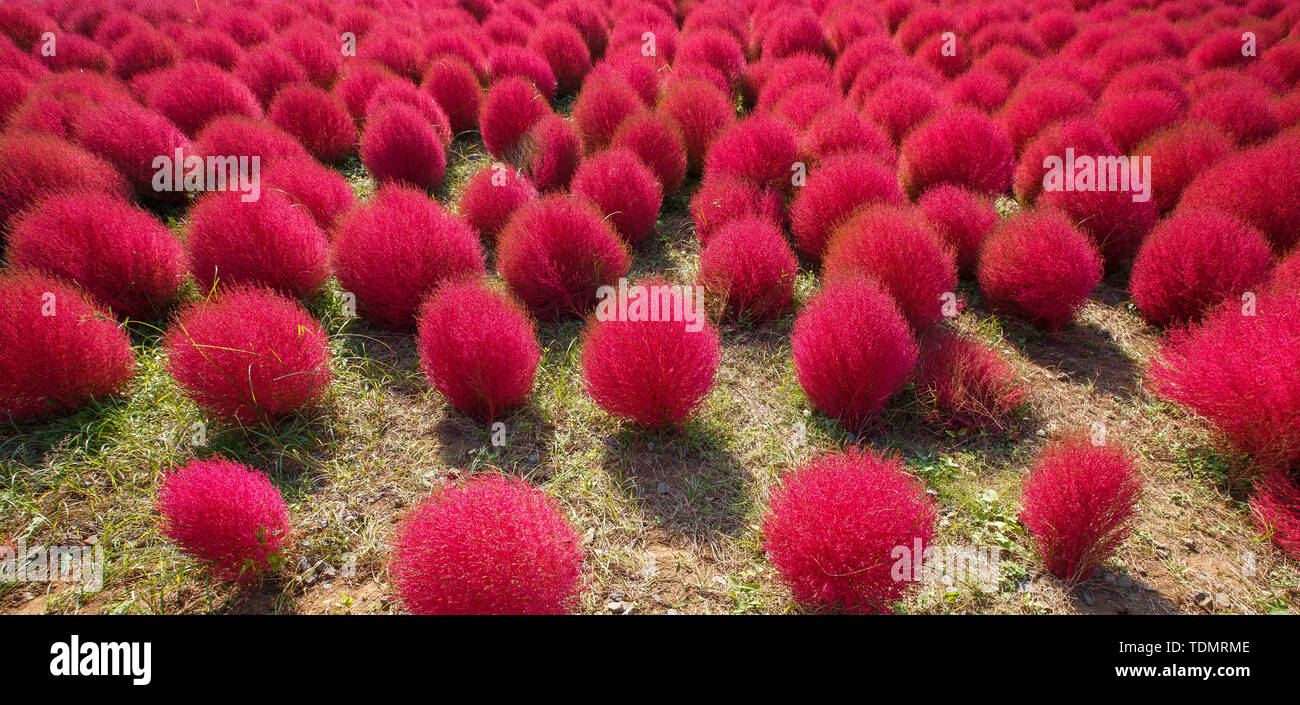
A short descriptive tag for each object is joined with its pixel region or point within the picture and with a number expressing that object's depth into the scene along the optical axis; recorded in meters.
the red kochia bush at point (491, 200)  4.16
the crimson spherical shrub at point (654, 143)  4.60
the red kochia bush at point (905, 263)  3.24
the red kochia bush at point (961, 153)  4.43
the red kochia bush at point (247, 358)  2.62
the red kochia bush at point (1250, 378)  2.47
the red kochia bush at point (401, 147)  4.55
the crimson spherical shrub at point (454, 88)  5.69
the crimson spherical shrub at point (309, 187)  3.88
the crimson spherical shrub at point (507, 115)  5.20
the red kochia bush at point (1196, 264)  3.29
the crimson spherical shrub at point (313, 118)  4.92
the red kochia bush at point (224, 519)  2.08
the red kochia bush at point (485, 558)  1.76
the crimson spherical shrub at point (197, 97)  4.94
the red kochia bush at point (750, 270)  3.49
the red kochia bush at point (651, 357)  2.64
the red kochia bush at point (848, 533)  1.98
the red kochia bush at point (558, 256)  3.47
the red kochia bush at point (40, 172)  3.63
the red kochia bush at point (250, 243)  3.26
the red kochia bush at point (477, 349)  2.72
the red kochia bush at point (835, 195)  3.88
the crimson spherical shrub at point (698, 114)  5.05
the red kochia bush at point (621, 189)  4.12
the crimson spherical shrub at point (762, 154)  4.30
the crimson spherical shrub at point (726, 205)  4.01
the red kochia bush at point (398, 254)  3.28
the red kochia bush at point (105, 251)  3.11
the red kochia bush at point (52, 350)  2.57
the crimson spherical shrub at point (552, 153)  4.57
